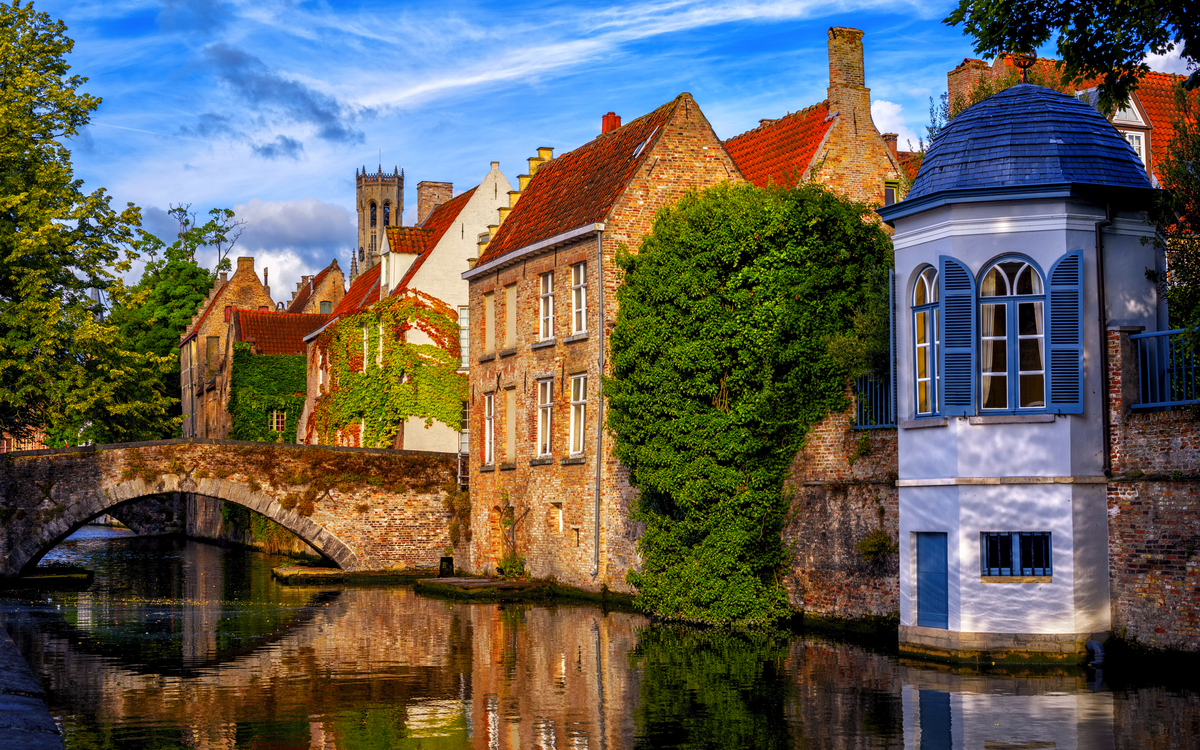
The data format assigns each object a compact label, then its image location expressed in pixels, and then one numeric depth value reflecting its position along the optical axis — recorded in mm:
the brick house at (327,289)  70438
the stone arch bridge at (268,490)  32719
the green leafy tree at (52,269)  32188
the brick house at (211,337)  61656
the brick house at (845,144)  29781
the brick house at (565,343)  26656
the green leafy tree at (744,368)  21250
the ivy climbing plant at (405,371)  36781
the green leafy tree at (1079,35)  13008
